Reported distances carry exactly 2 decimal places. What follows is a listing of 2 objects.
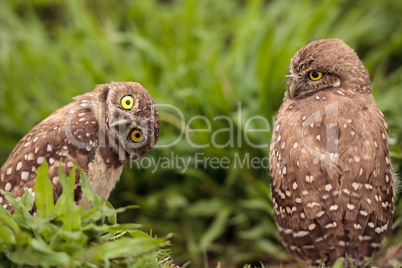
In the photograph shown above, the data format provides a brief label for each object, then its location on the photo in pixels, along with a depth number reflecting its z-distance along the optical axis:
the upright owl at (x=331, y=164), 7.16
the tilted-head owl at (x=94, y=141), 7.64
